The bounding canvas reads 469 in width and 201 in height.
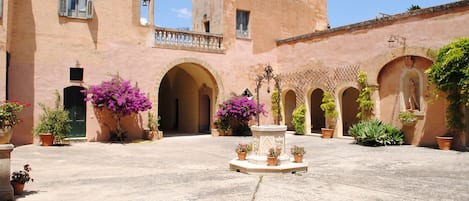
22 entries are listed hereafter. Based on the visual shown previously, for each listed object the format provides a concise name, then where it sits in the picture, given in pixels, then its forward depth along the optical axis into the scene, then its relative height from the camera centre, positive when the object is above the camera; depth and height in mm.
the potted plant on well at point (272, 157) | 8051 -775
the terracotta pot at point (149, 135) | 15477 -606
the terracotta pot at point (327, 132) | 16438 -534
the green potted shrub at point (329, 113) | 16422 +272
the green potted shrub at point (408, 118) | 13368 +43
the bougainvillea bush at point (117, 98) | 13945 +810
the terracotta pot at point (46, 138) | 13086 -610
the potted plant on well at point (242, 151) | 8859 -719
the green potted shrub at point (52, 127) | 13141 -238
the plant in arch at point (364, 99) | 14781 +775
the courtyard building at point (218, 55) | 13273 +2584
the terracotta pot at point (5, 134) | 5654 -204
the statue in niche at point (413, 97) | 13562 +760
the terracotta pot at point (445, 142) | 12039 -715
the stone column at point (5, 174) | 5551 -769
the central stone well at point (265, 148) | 8266 -621
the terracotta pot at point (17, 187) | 6055 -1052
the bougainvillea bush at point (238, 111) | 16953 +371
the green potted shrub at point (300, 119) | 17766 +21
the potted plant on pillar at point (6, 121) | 5631 -14
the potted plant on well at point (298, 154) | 8523 -758
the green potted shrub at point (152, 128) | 15492 -333
